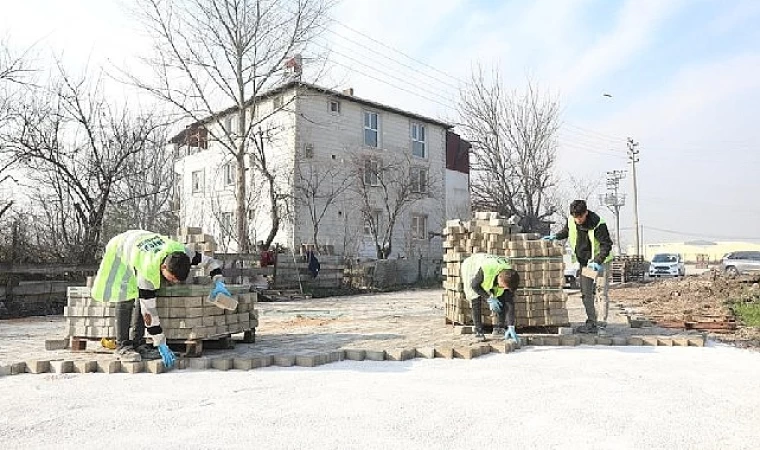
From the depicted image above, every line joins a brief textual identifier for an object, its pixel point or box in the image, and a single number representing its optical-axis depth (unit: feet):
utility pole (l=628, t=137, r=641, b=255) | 153.17
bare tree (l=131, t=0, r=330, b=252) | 68.08
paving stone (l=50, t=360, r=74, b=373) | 19.97
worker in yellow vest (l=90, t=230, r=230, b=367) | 20.51
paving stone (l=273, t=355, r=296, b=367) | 21.16
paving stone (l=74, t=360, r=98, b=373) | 20.05
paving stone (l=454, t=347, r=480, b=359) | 22.56
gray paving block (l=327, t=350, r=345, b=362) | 22.07
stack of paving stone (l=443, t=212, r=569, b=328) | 28.60
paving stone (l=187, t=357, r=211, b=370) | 20.75
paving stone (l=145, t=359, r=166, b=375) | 20.07
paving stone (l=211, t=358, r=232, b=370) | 20.47
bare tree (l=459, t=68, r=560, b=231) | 108.47
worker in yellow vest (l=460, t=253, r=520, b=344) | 24.45
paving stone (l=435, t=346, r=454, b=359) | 22.62
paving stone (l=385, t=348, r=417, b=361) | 22.13
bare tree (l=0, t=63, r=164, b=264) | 52.37
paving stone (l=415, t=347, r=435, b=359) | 22.68
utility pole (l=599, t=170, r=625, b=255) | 206.28
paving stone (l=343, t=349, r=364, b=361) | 22.36
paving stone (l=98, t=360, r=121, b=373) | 20.06
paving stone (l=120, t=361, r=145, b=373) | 20.06
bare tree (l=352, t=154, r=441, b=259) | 95.76
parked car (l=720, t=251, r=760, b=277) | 93.48
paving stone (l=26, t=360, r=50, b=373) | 20.16
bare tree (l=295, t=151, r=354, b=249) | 88.58
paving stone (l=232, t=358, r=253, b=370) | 20.52
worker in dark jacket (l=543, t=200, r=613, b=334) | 27.48
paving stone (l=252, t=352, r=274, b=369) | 20.89
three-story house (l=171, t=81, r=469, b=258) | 88.84
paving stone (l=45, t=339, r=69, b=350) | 24.50
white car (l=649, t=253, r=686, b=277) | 107.86
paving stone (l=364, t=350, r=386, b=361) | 22.22
